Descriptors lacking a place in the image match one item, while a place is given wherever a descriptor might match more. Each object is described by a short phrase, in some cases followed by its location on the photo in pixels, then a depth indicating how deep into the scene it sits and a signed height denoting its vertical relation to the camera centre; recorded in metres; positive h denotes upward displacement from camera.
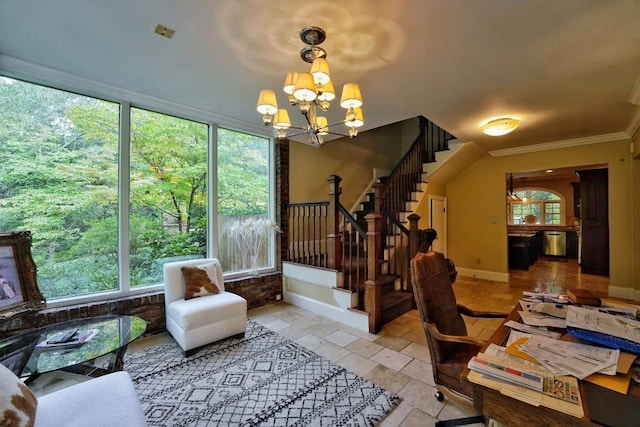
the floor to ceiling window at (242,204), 3.98 +0.19
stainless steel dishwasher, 8.30 -0.94
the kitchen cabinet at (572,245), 8.15 -0.98
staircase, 3.22 -0.40
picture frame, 2.28 -0.52
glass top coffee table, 1.74 -0.94
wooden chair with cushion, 1.65 -0.73
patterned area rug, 1.87 -1.40
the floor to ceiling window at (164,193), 3.23 +0.31
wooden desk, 0.77 -0.60
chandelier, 1.86 +0.92
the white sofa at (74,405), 1.12 -0.92
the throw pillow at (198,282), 3.07 -0.78
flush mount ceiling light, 3.57 +1.19
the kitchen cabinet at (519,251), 6.75 -0.96
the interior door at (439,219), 5.95 -0.12
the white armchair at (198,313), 2.68 -1.02
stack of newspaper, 0.83 -0.58
